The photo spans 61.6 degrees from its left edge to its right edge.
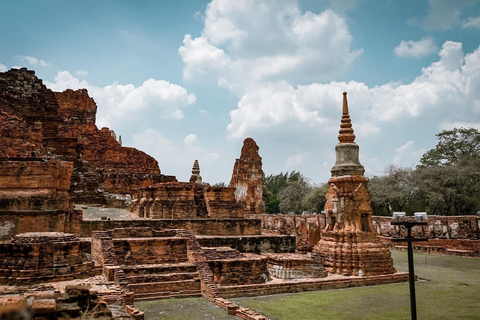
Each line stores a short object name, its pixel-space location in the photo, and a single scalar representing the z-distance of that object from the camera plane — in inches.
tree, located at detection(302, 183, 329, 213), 1722.3
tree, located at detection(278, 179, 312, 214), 2006.6
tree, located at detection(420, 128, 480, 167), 1338.6
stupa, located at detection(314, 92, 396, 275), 525.7
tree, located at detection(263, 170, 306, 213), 2236.2
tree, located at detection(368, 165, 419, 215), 1180.5
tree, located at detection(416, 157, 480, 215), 1105.4
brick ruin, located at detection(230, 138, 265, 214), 1451.8
